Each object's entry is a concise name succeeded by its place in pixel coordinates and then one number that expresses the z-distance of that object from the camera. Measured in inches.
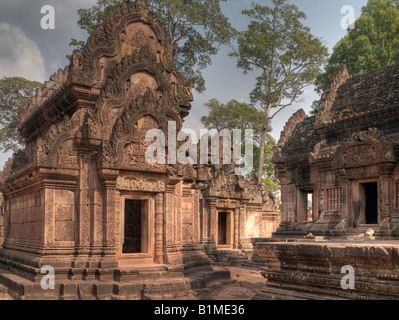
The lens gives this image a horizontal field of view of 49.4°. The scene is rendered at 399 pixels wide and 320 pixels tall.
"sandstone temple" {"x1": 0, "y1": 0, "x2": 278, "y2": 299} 382.9
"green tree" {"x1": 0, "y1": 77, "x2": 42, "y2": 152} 1245.1
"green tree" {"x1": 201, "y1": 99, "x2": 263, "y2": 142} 1326.3
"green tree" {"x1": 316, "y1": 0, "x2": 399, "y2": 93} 1005.8
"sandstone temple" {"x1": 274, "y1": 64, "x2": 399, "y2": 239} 526.3
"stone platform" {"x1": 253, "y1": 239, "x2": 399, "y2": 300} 159.6
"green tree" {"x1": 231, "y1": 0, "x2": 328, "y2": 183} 1125.1
